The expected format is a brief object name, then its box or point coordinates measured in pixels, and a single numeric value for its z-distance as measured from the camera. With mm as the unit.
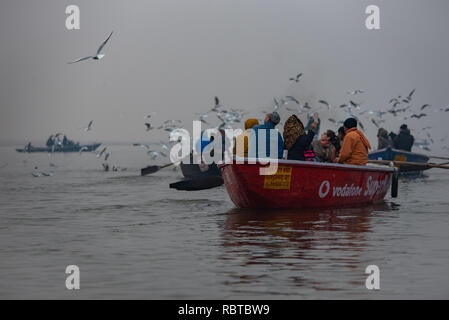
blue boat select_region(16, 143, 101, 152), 91438
